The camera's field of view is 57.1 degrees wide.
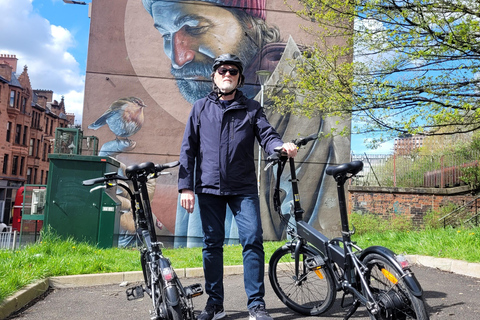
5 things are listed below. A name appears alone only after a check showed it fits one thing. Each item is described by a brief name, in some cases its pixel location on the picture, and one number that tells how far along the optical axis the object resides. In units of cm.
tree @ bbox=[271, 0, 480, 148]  789
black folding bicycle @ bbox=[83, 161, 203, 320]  285
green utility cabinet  843
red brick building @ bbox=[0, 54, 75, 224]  4188
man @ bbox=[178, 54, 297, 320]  336
